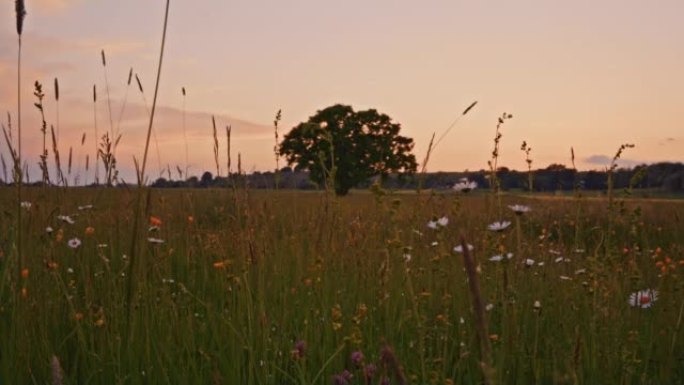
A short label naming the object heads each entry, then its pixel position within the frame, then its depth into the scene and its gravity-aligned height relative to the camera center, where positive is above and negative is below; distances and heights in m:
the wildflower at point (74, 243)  4.06 -0.30
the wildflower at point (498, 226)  2.67 -0.16
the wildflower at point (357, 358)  2.33 -0.59
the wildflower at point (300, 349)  2.30 -0.55
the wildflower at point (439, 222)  2.41 -0.13
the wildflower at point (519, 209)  2.65 -0.09
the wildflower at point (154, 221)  4.70 -0.20
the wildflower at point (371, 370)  2.31 -0.63
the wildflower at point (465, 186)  3.07 +0.00
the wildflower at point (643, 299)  3.55 -0.63
